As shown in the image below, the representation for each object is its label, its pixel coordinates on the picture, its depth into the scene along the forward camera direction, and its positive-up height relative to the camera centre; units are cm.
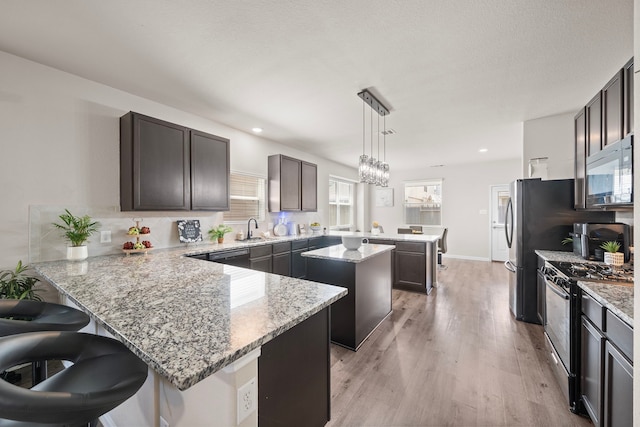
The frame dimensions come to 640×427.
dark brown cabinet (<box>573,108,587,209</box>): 249 +55
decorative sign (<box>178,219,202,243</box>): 330 -24
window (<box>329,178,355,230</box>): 688 +24
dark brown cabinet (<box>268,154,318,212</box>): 451 +52
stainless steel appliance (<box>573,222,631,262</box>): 226 -23
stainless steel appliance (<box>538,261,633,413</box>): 170 -73
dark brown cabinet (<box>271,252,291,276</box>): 393 -81
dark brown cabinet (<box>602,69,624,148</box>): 188 +78
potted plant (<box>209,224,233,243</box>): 360 -28
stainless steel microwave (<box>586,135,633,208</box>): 158 +26
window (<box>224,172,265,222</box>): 412 +23
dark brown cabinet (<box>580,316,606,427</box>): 141 -93
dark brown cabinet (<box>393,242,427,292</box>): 413 -88
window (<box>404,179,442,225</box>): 744 +29
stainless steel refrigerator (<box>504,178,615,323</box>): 287 -13
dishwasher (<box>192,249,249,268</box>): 300 -55
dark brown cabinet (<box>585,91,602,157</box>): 219 +77
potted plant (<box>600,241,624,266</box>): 209 -35
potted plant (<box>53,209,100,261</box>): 230 -19
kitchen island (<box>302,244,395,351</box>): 251 -75
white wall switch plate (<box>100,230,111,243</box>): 265 -25
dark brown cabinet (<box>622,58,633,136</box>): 175 +79
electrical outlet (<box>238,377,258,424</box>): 86 -65
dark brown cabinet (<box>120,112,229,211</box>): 267 +53
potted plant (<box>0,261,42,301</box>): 195 -56
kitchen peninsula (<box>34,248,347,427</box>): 78 -42
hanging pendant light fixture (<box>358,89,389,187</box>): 294 +59
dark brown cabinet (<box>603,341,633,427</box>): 116 -85
